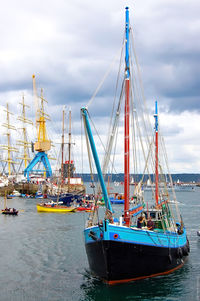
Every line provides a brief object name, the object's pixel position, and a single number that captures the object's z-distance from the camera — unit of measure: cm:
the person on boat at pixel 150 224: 2645
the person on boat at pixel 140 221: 2566
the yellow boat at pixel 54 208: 7200
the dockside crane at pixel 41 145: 13325
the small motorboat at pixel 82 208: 7522
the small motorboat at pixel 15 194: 13059
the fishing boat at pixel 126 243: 2223
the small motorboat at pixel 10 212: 6619
